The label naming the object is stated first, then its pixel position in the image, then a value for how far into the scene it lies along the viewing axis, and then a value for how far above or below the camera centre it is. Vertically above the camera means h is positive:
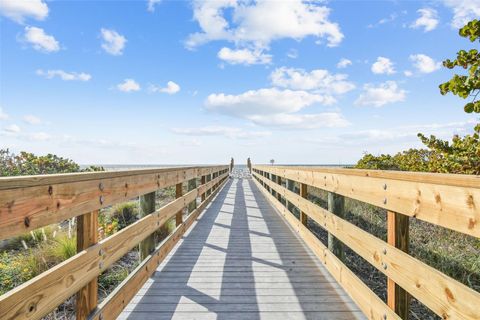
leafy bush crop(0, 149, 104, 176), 11.56 +0.12
